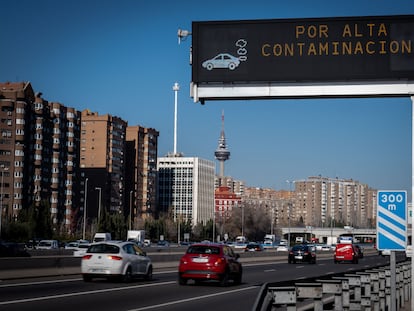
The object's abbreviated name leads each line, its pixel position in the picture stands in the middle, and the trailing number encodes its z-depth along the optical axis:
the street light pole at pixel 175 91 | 194.62
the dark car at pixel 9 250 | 55.69
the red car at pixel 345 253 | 63.25
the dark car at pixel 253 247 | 86.93
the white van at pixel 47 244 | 81.50
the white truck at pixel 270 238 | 154.95
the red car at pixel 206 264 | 28.67
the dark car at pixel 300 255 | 60.19
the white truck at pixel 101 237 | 89.04
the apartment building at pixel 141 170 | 178.00
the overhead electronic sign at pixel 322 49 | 19.00
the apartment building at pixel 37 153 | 128.75
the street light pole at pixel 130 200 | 165.01
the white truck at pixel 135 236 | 110.91
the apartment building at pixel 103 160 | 160.75
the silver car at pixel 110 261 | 28.44
